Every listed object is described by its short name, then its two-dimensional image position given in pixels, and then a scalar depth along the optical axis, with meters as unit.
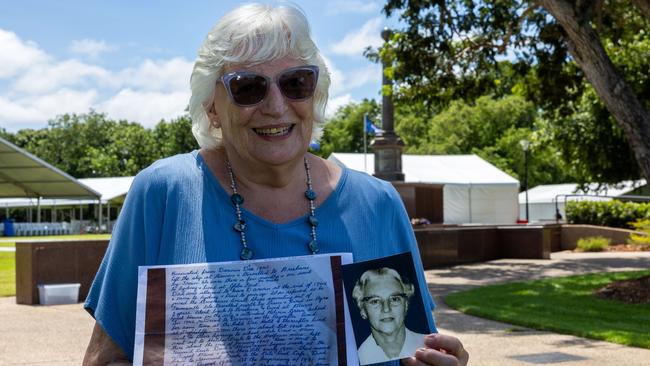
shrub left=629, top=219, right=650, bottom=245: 17.87
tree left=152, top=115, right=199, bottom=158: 74.12
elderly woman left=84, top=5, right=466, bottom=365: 1.92
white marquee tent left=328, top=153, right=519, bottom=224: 37.78
